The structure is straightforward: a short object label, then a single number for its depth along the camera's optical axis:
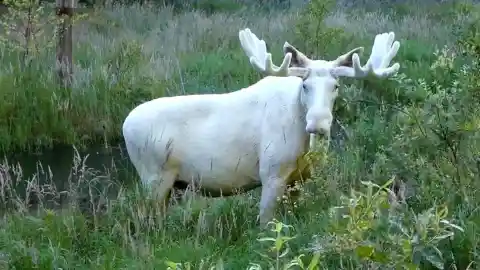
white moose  10.37
